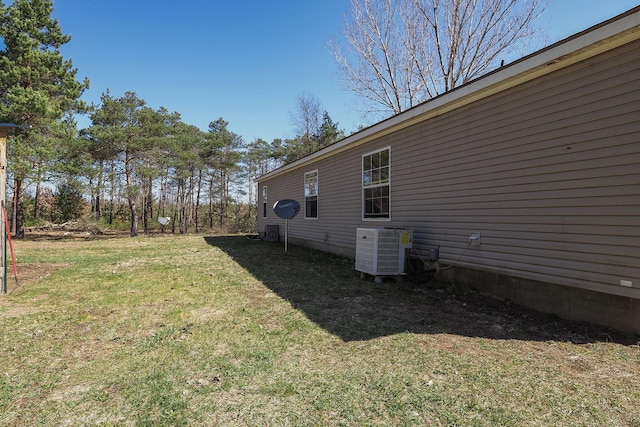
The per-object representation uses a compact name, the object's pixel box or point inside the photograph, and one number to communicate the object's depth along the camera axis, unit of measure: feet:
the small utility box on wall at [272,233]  44.34
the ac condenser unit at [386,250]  18.34
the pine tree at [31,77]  39.63
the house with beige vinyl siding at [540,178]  10.71
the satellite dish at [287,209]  35.04
